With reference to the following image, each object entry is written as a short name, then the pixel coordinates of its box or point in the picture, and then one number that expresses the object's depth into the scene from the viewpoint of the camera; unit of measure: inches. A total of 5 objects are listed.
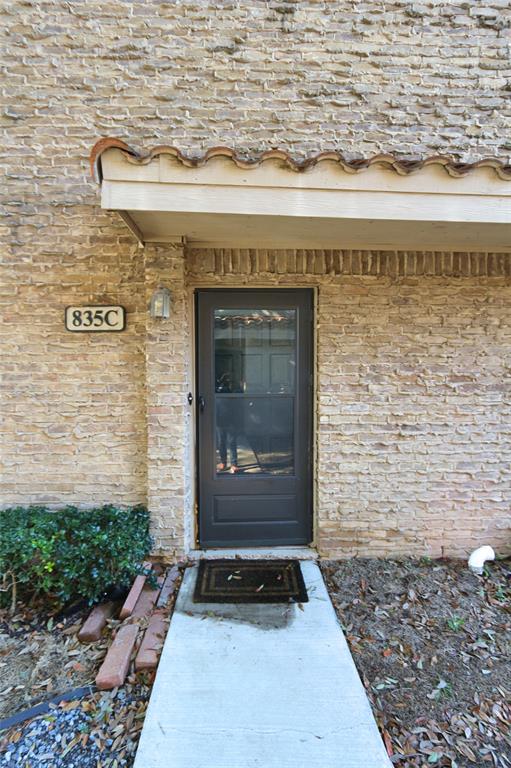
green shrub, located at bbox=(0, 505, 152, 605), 108.6
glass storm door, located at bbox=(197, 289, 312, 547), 138.8
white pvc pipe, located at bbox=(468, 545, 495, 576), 131.6
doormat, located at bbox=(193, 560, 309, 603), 115.4
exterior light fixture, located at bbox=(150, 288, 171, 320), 122.8
